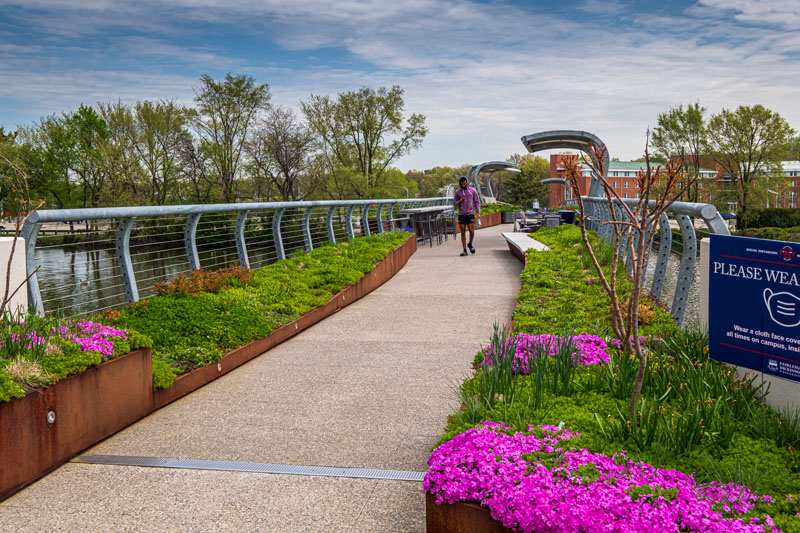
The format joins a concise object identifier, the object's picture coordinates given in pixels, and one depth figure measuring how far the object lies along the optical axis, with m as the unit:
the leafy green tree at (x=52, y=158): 47.34
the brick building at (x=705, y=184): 63.25
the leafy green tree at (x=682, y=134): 65.88
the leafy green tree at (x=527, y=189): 98.12
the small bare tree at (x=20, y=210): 3.61
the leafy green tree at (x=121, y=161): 46.53
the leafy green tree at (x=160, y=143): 49.31
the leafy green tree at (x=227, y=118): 52.59
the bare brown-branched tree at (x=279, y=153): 55.16
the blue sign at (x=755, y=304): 3.54
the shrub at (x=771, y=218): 57.12
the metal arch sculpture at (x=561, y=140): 19.77
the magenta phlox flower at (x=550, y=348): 4.52
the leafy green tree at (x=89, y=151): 48.16
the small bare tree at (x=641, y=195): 3.31
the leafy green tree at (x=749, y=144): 60.38
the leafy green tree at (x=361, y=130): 60.22
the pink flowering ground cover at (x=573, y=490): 2.61
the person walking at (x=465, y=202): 14.95
